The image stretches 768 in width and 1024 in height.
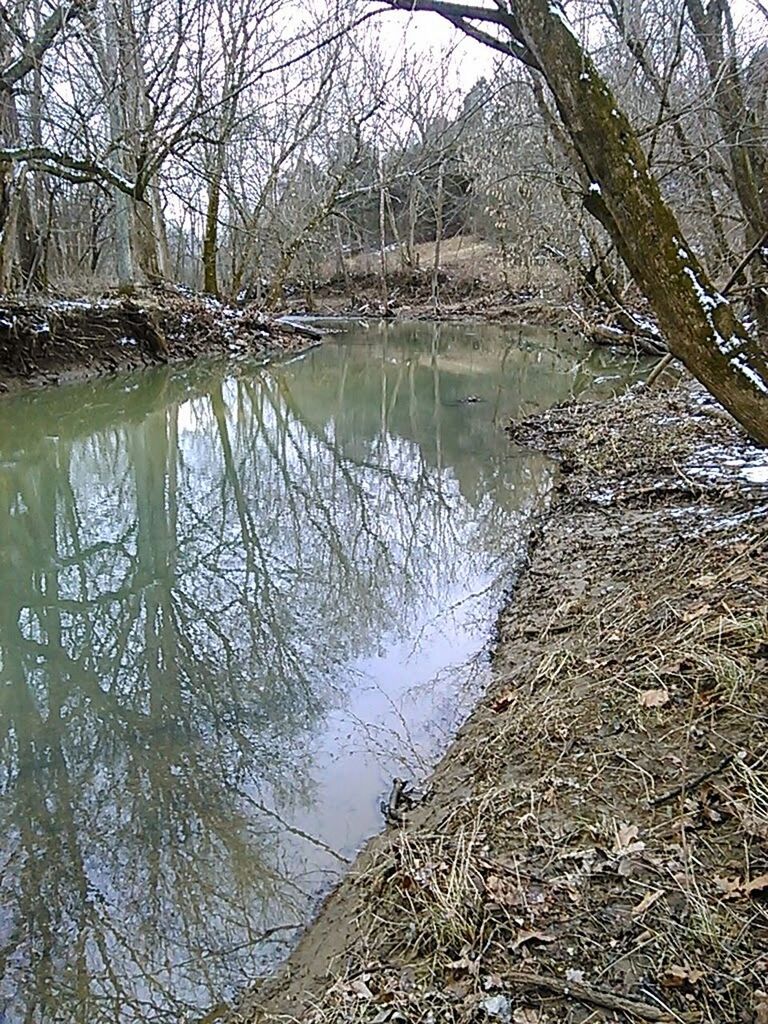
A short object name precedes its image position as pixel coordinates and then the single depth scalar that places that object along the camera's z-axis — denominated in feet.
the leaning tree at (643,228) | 13.64
